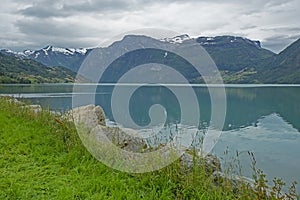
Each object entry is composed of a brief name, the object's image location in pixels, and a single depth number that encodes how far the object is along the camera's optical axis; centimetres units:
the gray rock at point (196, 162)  584
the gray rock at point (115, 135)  788
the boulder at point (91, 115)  1026
